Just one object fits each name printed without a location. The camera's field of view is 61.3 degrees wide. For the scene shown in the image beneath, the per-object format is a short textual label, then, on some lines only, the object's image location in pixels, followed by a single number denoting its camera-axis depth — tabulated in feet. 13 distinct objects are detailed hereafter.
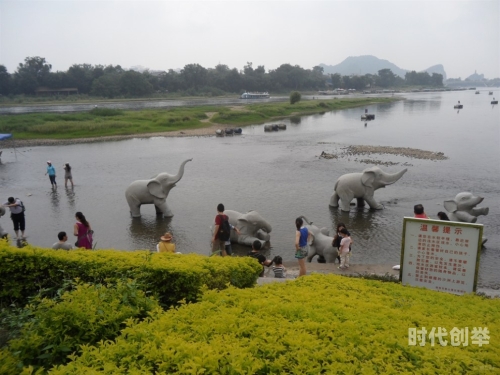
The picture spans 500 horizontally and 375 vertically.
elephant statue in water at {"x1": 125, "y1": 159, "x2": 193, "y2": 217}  52.95
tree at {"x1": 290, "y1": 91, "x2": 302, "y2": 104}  248.93
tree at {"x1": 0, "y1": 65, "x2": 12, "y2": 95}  298.97
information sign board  24.50
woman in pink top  34.58
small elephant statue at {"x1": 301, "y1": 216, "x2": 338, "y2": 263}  38.91
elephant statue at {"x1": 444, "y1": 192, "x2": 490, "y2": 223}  44.35
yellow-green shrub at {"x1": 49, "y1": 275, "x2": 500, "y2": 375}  12.60
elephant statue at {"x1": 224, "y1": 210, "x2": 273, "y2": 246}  43.37
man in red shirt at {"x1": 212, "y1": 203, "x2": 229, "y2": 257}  36.39
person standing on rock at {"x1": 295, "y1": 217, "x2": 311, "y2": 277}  32.60
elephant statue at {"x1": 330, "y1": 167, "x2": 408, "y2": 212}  55.67
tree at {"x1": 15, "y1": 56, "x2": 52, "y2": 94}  306.55
